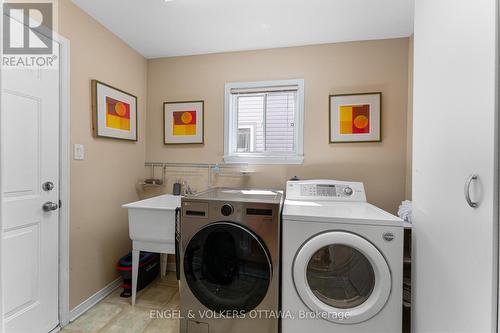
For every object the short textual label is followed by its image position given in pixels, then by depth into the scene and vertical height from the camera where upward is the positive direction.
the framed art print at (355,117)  2.09 +0.46
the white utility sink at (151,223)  1.76 -0.48
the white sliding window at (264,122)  2.26 +0.45
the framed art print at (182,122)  2.43 +0.46
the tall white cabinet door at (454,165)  0.78 +0.01
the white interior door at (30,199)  1.31 -0.23
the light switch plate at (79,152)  1.71 +0.09
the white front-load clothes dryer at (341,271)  1.24 -0.63
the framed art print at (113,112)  1.87 +0.47
